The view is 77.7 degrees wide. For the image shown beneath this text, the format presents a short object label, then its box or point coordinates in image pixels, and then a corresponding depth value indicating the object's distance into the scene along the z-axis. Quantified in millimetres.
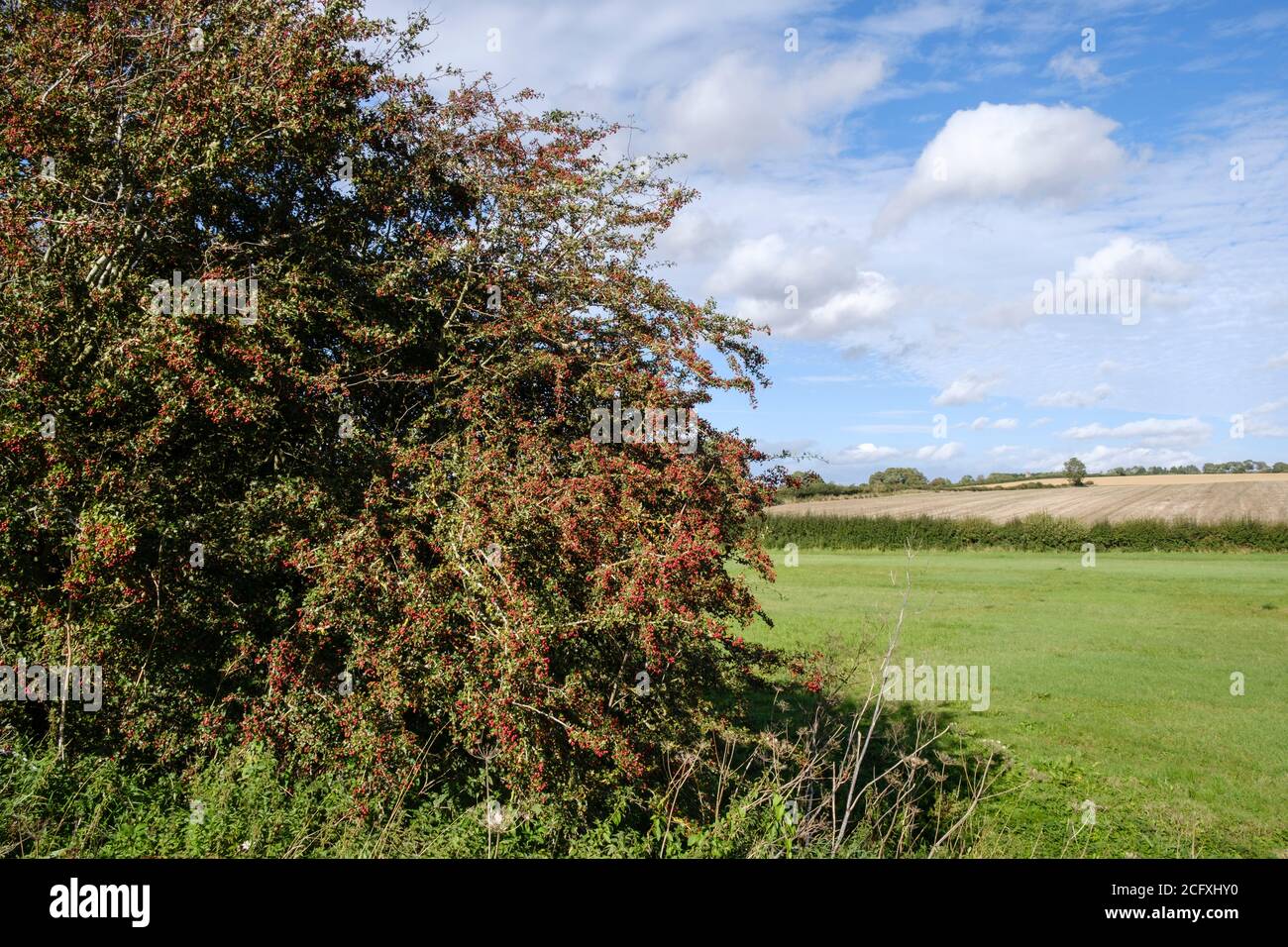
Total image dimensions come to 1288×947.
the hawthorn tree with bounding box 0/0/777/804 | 6508
